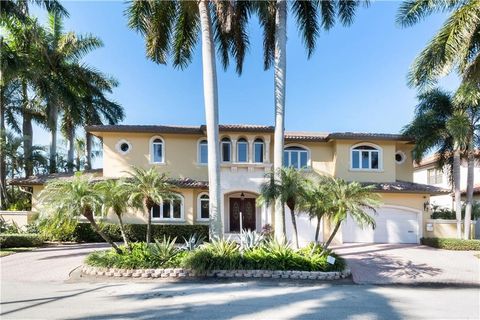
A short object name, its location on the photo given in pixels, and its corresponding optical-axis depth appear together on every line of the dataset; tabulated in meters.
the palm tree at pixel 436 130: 18.75
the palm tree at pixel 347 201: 11.10
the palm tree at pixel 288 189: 11.88
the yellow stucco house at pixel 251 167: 19.55
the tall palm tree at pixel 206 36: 13.12
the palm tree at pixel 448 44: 13.09
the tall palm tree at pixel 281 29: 13.91
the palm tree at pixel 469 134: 16.66
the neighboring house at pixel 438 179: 27.58
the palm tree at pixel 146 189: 11.47
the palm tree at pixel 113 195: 11.34
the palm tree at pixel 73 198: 10.67
